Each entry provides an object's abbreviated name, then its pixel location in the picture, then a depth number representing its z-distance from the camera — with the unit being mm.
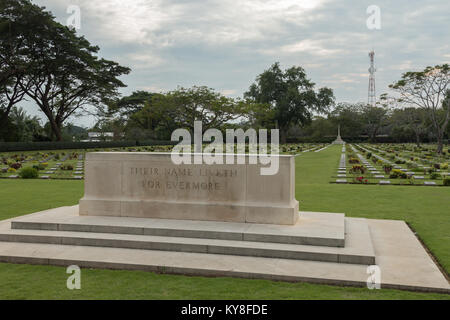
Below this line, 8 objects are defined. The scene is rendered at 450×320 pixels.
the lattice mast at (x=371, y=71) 97025
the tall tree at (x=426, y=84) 35750
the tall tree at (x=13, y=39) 34469
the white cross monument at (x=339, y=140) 76250
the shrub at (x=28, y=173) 19000
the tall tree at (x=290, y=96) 73812
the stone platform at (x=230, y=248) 5539
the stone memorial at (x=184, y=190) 7473
